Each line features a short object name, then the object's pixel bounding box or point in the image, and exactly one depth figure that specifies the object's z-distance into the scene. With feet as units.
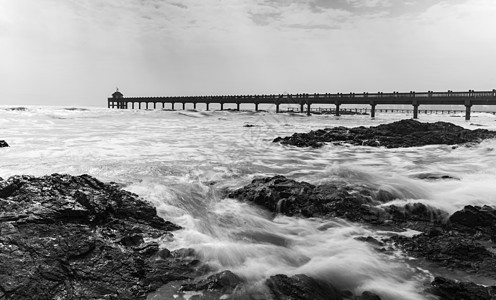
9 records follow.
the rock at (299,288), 13.87
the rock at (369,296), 14.23
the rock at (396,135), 66.59
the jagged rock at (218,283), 14.49
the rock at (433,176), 33.71
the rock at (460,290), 13.73
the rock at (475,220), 21.34
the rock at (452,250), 16.99
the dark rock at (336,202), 24.03
